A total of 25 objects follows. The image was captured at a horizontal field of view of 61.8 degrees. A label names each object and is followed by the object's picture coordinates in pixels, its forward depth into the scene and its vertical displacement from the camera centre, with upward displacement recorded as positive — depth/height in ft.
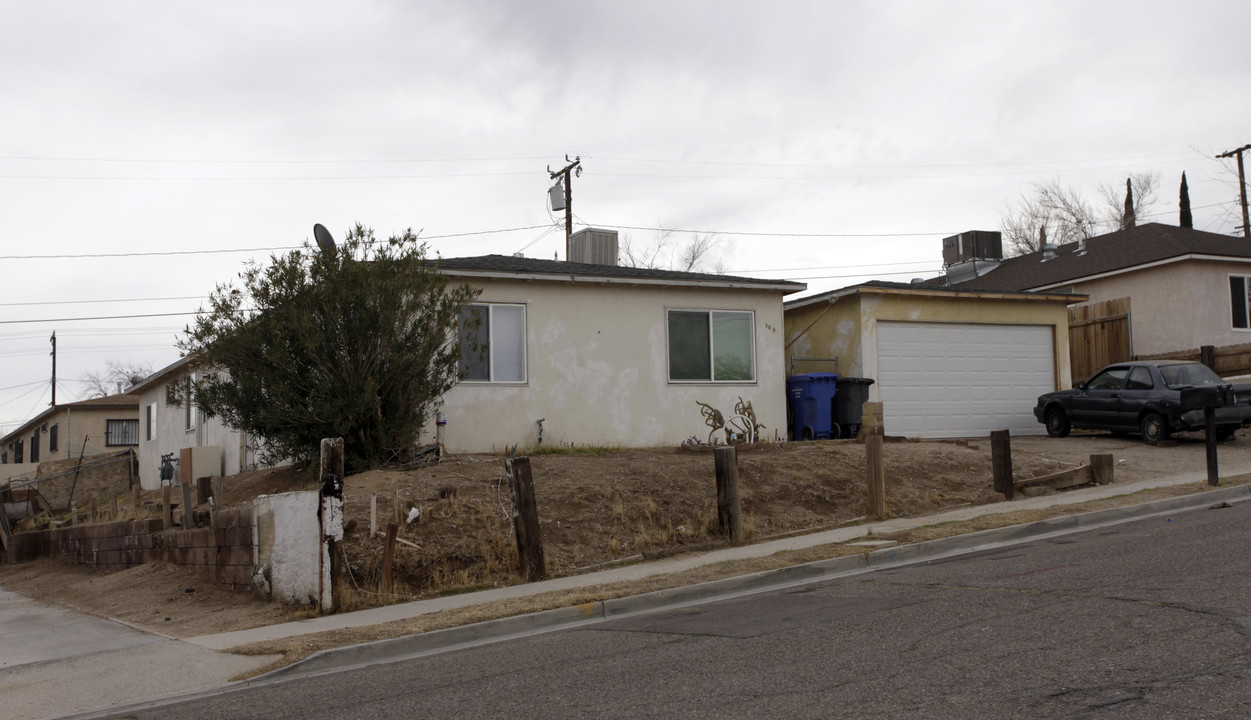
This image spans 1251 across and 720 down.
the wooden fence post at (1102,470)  50.52 -3.11
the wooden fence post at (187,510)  46.60 -3.65
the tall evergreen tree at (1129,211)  160.66 +30.09
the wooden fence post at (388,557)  36.96 -4.73
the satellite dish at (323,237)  50.44 +9.35
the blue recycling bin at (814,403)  65.36 +0.60
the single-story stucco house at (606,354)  58.13 +3.70
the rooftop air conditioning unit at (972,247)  107.86 +16.78
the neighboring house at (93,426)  134.51 +0.67
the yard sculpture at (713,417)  62.34 -0.11
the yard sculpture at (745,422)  63.00 -0.47
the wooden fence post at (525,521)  38.70 -3.75
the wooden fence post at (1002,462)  48.67 -2.53
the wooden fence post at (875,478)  45.98 -2.96
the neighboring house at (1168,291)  87.15 +9.74
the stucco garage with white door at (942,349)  69.00 +4.23
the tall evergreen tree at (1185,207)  154.71 +29.16
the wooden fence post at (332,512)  35.29 -2.95
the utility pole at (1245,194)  145.89 +29.52
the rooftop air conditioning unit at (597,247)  75.51 +12.42
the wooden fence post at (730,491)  42.78 -3.14
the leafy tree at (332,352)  46.32 +3.30
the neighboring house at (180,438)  69.15 -0.74
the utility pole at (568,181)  110.11 +25.51
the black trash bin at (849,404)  65.87 +0.48
